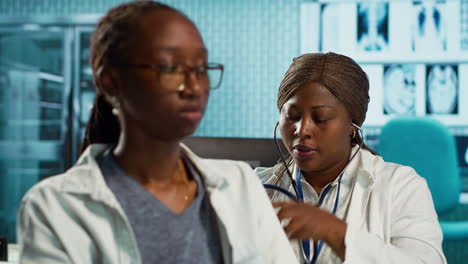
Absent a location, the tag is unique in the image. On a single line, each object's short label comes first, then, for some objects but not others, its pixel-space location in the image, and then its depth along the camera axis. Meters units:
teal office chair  3.06
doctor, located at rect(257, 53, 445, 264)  1.22
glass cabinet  4.55
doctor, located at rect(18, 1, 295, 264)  0.71
